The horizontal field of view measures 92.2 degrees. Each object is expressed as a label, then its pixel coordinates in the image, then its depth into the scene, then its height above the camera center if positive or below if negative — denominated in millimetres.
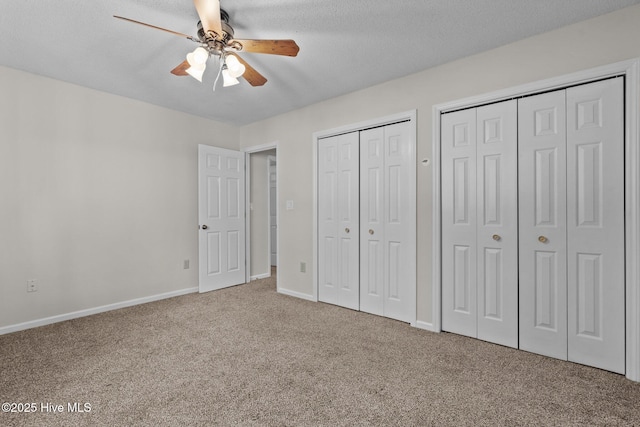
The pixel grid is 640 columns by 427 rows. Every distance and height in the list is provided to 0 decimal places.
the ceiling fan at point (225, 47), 1939 +1109
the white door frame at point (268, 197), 5227 +265
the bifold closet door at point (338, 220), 3541 -91
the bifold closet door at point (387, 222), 3102 -102
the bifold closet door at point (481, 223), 2543 -88
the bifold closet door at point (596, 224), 2109 -81
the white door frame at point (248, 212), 4801 +1
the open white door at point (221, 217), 4270 -66
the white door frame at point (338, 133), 3025 +925
